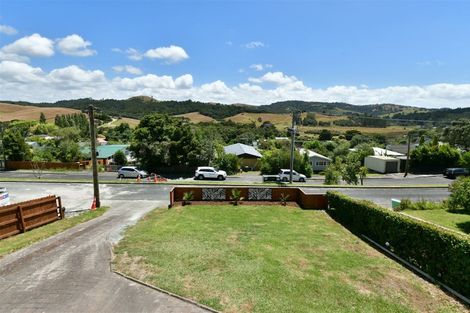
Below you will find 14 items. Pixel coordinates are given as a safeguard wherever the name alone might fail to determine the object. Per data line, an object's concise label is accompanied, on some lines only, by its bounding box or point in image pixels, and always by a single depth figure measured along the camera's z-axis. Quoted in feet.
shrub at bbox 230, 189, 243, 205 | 80.29
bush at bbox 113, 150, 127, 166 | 181.37
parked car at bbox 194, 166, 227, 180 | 140.05
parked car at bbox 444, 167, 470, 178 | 159.12
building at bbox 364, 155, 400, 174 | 192.34
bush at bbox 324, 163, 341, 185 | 125.59
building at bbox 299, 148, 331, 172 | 201.77
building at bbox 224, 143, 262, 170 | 192.54
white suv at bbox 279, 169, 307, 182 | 136.19
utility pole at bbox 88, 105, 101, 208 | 71.35
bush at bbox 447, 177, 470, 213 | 69.67
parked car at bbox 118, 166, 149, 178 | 138.82
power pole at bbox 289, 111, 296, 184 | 115.10
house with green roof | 196.61
